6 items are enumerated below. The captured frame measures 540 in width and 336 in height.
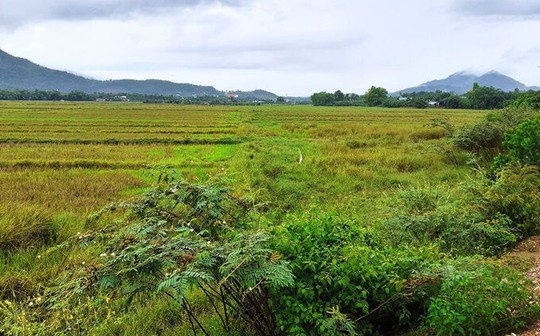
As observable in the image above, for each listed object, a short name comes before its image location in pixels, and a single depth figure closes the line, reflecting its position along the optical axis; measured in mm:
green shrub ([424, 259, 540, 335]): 3170
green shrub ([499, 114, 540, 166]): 9070
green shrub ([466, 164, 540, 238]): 6469
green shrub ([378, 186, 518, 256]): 5582
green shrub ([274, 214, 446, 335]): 3299
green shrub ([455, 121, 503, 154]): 14891
